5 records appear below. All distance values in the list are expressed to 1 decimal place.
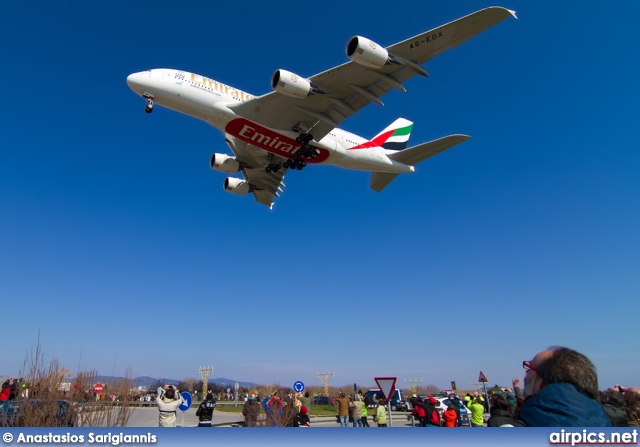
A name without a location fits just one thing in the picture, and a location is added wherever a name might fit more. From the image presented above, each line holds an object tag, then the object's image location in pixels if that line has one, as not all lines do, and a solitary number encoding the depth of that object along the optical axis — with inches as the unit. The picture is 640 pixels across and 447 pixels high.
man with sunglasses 116.1
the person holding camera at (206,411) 522.3
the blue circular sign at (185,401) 449.7
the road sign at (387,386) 542.0
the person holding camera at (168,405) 411.8
